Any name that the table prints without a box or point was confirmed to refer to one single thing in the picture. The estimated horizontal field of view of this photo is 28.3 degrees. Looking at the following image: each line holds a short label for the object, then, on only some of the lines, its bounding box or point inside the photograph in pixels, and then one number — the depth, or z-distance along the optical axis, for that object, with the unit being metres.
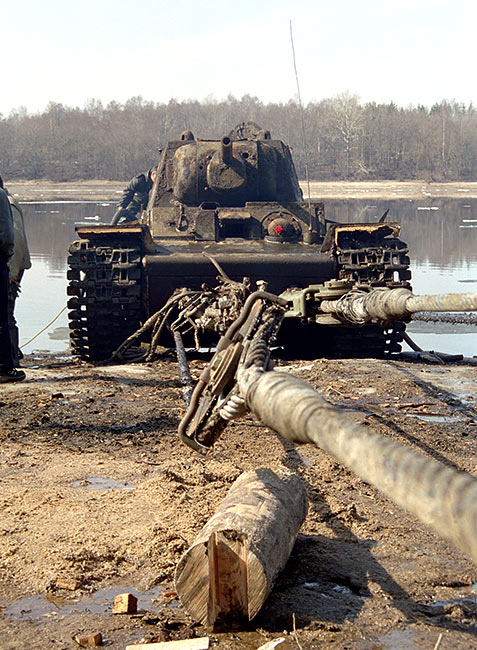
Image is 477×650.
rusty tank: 10.39
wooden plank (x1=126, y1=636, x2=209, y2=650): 3.38
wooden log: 3.62
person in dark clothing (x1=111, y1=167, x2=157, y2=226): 15.97
